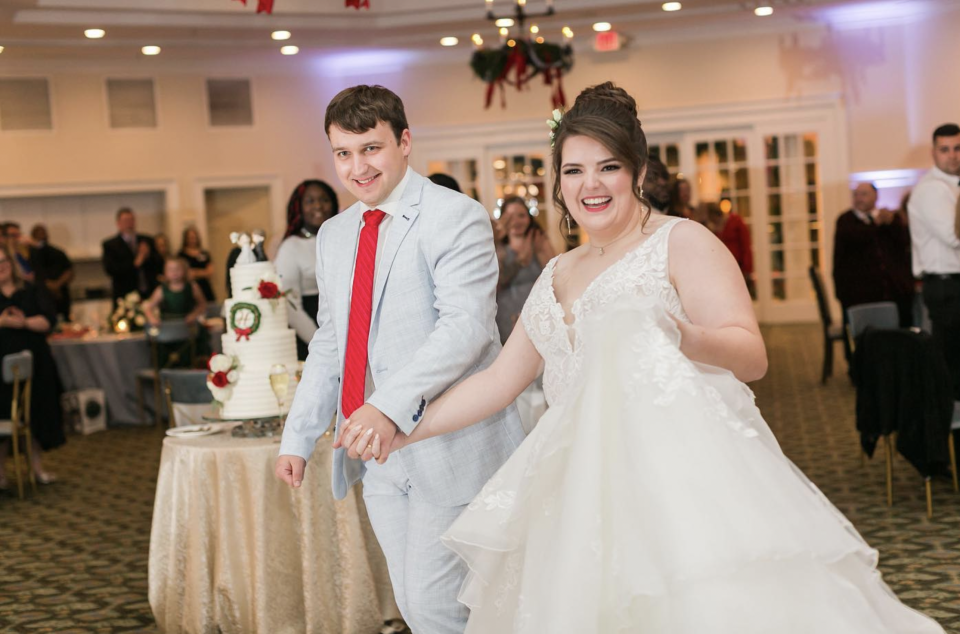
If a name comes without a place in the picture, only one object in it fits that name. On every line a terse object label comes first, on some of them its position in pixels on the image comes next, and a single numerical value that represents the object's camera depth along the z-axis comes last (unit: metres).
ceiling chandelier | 9.45
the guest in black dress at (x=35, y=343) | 7.09
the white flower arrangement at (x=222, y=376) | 4.02
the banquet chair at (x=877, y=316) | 6.51
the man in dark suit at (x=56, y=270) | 11.48
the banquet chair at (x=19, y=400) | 6.66
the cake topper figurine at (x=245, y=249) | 4.30
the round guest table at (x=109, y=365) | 9.34
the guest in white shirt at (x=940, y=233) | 6.38
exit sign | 13.11
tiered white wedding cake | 4.07
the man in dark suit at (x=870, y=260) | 9.04
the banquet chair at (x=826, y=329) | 9.15
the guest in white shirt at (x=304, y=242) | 5.37
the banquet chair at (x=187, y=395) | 5.02
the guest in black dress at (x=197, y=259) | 12.10
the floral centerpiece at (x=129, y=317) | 9.70
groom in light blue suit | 2.58
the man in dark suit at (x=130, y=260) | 11.86
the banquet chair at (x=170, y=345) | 9.10
